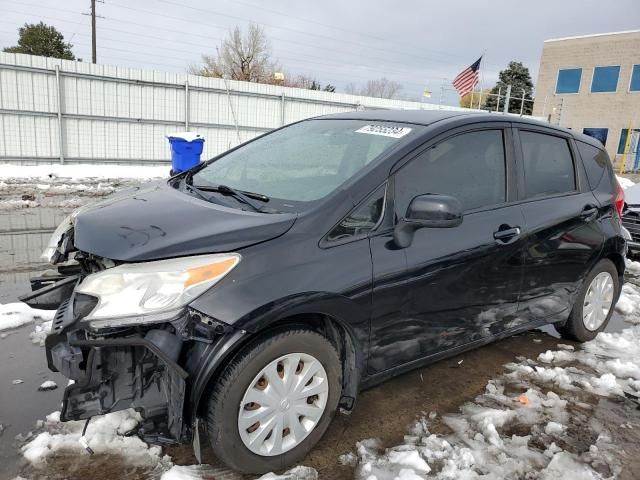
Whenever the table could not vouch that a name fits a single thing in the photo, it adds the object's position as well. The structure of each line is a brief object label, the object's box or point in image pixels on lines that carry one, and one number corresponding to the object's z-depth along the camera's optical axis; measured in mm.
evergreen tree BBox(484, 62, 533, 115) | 49156
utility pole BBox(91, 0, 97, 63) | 33719
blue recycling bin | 11688
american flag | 21266
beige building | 31875
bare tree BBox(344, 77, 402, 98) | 63219
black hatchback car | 2158
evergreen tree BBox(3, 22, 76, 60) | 32938
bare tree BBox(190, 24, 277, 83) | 42562
